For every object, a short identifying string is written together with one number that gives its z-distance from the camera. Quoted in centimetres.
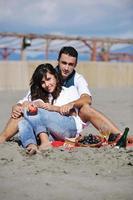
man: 669
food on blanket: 654
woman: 637
